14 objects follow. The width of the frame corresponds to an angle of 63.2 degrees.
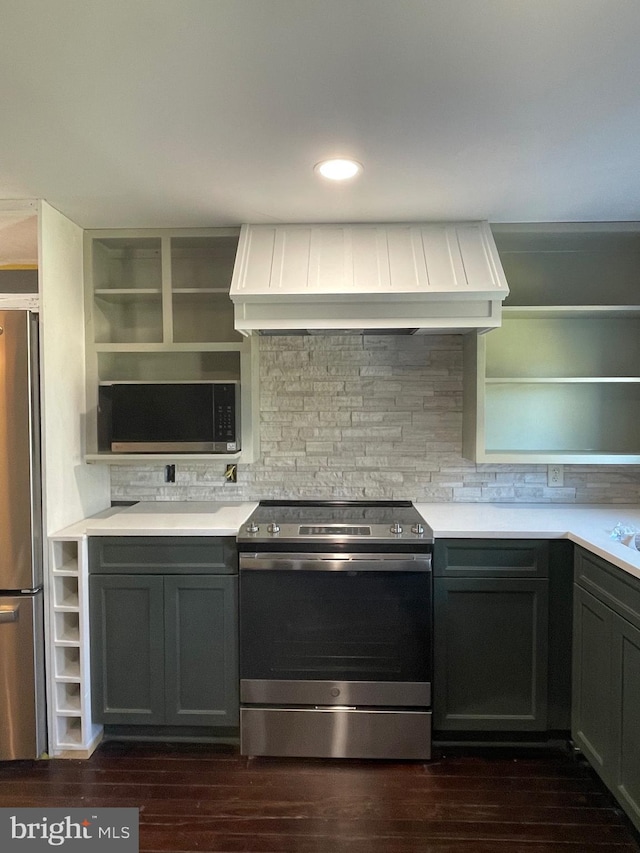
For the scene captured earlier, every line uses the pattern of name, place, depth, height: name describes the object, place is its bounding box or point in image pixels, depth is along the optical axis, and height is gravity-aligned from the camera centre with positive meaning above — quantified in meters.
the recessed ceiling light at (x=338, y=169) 1.78 +0.84
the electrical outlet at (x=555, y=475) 2.67 -0.34
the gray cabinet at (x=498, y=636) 2.12 -0.93
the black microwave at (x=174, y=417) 2.33 -0.03
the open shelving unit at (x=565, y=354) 2.65 +0.28
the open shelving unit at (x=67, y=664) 2.15 -1.07
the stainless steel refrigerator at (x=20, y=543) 2.07 -0.54
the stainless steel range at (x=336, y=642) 2.12 -0.96
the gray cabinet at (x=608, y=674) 1.67 -0.94
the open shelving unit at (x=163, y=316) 2.48 +0.48
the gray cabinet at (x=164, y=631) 2.18 -0.93
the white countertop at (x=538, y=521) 2.00 -0.49
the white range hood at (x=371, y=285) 2.14 +0.51
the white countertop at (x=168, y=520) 2.18 -0.50
